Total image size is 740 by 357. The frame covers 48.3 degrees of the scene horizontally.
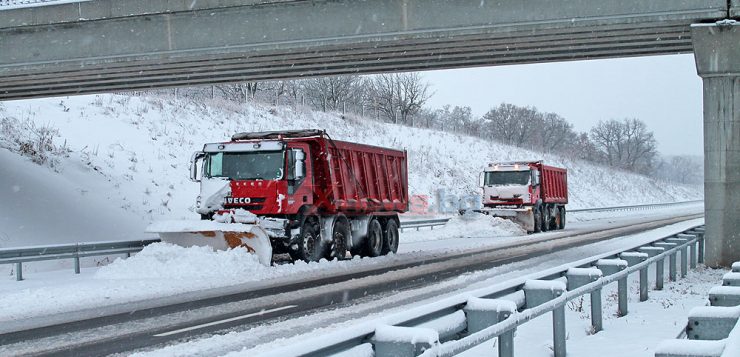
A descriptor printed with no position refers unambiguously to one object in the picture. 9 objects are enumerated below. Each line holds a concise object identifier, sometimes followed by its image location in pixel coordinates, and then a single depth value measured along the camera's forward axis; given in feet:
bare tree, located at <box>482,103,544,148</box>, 362.80
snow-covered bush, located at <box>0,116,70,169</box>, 95.50
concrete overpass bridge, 56.85
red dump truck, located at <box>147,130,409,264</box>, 57.52
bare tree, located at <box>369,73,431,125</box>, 253.44
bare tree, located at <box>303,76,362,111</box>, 234.38
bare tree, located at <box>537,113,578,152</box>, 391.65
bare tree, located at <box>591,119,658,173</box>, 486.38
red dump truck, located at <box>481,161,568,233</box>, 116.57
